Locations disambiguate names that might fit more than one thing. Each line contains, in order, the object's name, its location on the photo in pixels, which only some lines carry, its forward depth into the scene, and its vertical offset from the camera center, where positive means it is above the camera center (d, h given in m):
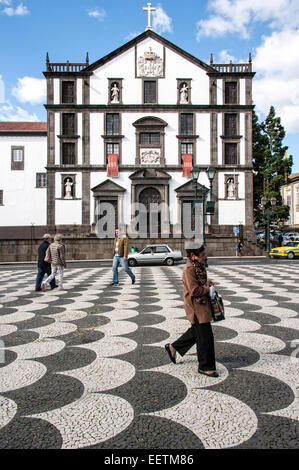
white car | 20.53 -1.28
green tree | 39.84 +8.24
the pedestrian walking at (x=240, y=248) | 27.80 -1.11
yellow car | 25.47 -1.32
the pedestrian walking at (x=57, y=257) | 9.67 -0.62
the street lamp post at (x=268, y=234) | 29.20 +0.01
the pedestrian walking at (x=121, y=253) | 10.56 -0.56
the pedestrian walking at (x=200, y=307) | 3.55 -0.75
